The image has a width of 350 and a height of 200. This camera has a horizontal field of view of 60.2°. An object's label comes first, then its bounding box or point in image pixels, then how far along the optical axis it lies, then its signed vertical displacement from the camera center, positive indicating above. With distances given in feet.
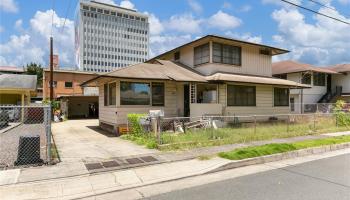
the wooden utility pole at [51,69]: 86.58 +9.55
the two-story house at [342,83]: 113.33 +7.20
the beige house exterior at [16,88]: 77.36 +3.37
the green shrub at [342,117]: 61.17 -3.15
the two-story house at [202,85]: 53.01 +3.45
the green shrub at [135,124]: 44.80 -3.45
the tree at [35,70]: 223.79 +23.34
